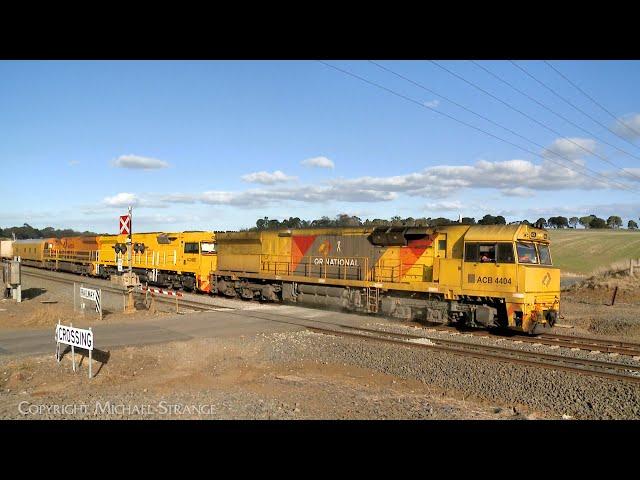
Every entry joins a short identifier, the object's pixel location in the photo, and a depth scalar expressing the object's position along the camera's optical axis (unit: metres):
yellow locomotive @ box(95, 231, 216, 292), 30.41
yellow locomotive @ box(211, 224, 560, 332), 16.72
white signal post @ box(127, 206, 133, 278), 18.99
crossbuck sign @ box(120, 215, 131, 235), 18.94
